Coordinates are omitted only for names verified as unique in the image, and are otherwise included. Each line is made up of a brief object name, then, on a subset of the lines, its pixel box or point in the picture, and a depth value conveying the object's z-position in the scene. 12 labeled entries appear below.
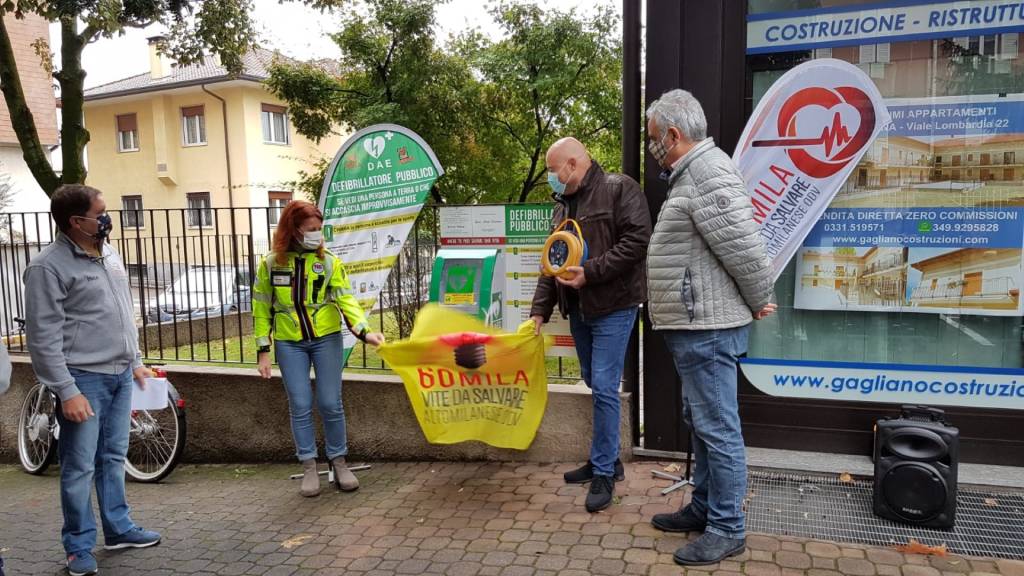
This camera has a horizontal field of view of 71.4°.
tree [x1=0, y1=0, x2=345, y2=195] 7.79
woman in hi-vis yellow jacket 4.33
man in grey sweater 3.36
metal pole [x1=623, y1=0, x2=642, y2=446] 4.36
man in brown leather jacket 3.84
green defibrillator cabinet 4.70
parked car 6.64
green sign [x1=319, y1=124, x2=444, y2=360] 4.95
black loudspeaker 3.41
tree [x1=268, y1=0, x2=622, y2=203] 11.15
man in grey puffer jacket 3.09
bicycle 5.34
